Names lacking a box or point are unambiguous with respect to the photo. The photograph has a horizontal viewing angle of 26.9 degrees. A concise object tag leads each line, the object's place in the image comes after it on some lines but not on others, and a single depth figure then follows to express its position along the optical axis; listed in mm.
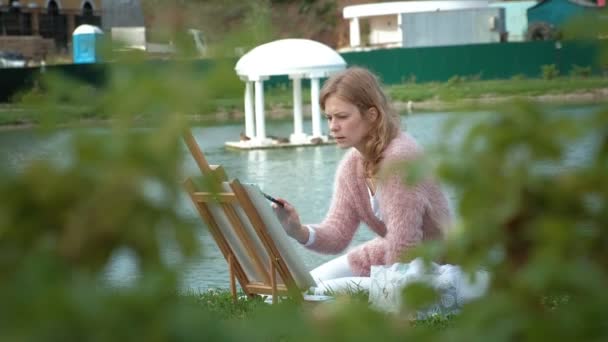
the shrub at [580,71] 33750
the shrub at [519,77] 35272
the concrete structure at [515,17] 51672
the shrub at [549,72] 34469
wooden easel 4697
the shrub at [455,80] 32769
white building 45156
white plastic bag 4445
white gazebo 18938
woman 4848
